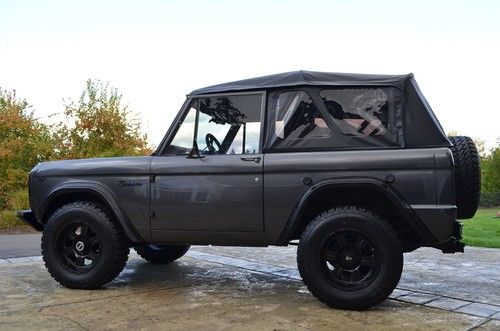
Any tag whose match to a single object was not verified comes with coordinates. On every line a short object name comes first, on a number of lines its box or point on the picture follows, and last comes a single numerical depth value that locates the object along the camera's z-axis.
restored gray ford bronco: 3.88
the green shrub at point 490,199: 40.31
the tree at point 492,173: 41.69
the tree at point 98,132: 15.89
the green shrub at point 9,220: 12.63
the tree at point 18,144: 14.64
